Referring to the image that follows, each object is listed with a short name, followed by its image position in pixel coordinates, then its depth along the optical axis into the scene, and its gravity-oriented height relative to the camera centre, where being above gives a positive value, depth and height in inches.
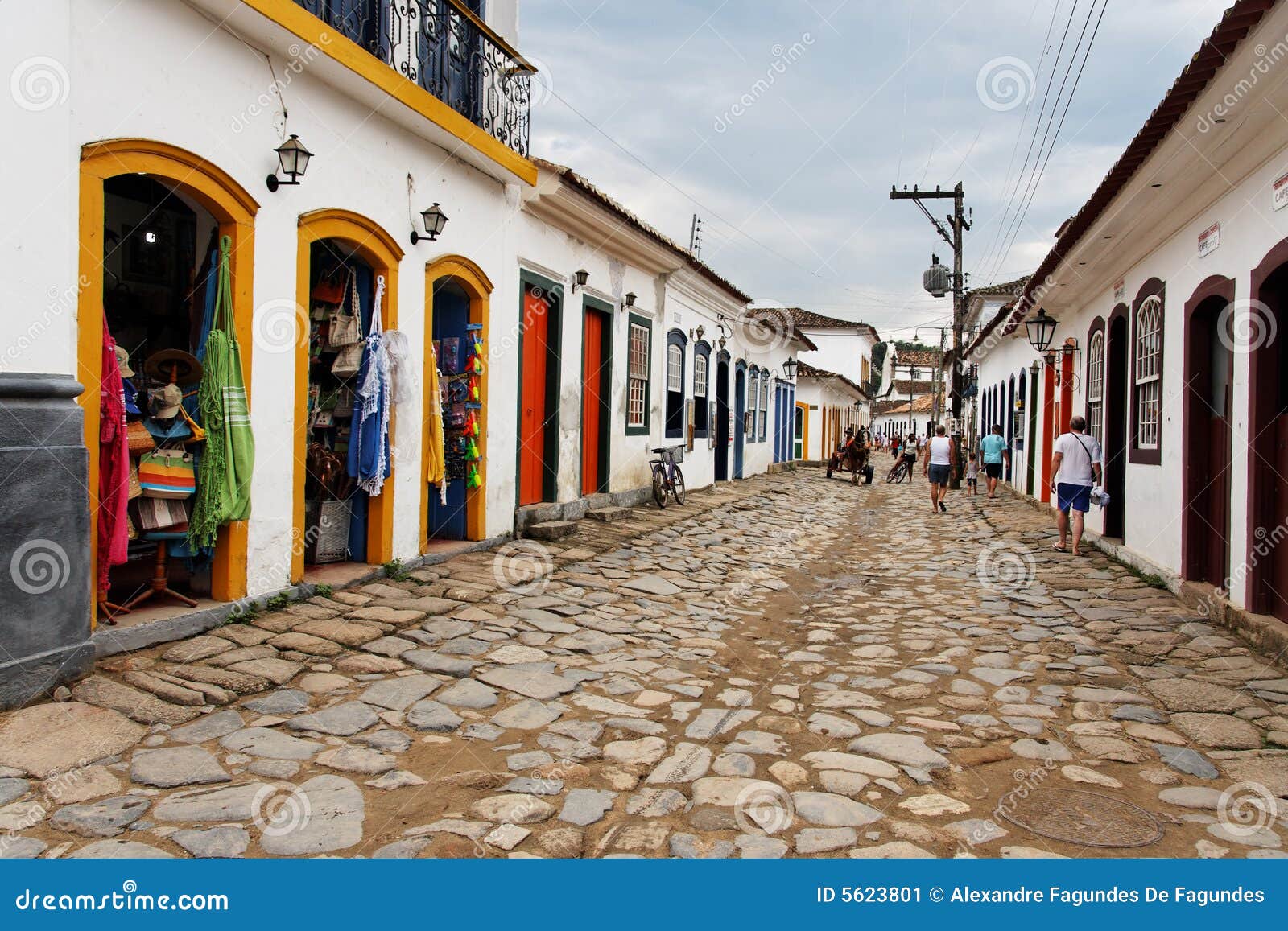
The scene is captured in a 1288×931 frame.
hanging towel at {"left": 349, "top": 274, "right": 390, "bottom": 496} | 278.8 +8.1
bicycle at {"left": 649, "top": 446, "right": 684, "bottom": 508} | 530.0 -15.5
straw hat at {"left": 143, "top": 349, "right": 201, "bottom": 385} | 216.1 +19.0
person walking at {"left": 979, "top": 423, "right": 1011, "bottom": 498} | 732.0 -2.9
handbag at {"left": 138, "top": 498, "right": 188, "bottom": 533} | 211.2 -16.0
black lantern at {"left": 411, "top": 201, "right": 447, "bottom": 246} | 298.8 +74.5
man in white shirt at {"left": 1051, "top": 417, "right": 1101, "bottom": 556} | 404.8 -7.2
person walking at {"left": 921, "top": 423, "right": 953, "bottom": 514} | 637.3 -6.2
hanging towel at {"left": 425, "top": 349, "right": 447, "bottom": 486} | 316.8 +4.5
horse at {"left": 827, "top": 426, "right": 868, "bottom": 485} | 942.4 -6.6
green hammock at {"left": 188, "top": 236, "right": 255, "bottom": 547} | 218.4 +3.0
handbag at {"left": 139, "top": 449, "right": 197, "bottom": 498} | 208.2 -6.6
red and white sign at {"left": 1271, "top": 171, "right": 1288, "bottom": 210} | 238.1 +69.1
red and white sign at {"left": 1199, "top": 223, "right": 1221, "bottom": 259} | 289.6 +69.3
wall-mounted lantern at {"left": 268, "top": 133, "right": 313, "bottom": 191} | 231.6 +73.5
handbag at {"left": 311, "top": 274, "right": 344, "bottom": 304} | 282.5 +48.2
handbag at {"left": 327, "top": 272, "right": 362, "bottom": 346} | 280.8 +36.7
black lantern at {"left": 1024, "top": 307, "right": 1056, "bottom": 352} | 561.3 +76.9
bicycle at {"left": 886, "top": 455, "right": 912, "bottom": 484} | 1002.1 -21.8
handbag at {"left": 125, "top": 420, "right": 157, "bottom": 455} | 204.1 +1.7
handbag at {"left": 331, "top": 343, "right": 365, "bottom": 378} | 280.5 +26.2
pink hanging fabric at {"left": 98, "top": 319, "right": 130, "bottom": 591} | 192.4 -5.3
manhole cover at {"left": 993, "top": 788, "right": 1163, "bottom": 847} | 135.6 -56.7
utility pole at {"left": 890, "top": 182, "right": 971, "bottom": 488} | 959.0 +204.7
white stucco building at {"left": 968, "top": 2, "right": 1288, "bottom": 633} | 236.2 +48.5
